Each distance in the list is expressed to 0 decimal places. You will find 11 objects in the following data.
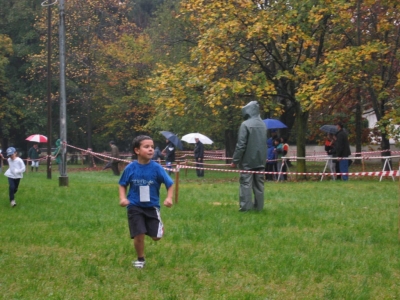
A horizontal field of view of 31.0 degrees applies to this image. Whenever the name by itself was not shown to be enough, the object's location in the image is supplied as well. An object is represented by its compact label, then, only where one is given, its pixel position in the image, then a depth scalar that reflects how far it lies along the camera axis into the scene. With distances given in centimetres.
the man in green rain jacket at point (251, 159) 1312
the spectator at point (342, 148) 2419
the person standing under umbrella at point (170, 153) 3203
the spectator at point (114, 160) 3242
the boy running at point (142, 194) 804
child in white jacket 1536
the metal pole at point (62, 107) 2181
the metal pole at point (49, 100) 2989
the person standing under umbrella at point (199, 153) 3212
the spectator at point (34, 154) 3981
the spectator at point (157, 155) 3303
